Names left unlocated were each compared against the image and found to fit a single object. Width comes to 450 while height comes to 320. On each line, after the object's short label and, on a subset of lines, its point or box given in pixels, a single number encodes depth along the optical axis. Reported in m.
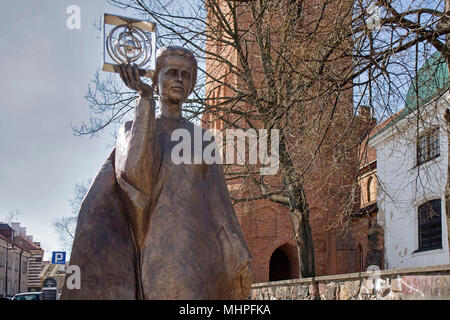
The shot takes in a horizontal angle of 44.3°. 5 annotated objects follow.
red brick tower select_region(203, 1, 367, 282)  25.83
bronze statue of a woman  2.52
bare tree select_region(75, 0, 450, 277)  8.51
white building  17.53
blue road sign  13.94
